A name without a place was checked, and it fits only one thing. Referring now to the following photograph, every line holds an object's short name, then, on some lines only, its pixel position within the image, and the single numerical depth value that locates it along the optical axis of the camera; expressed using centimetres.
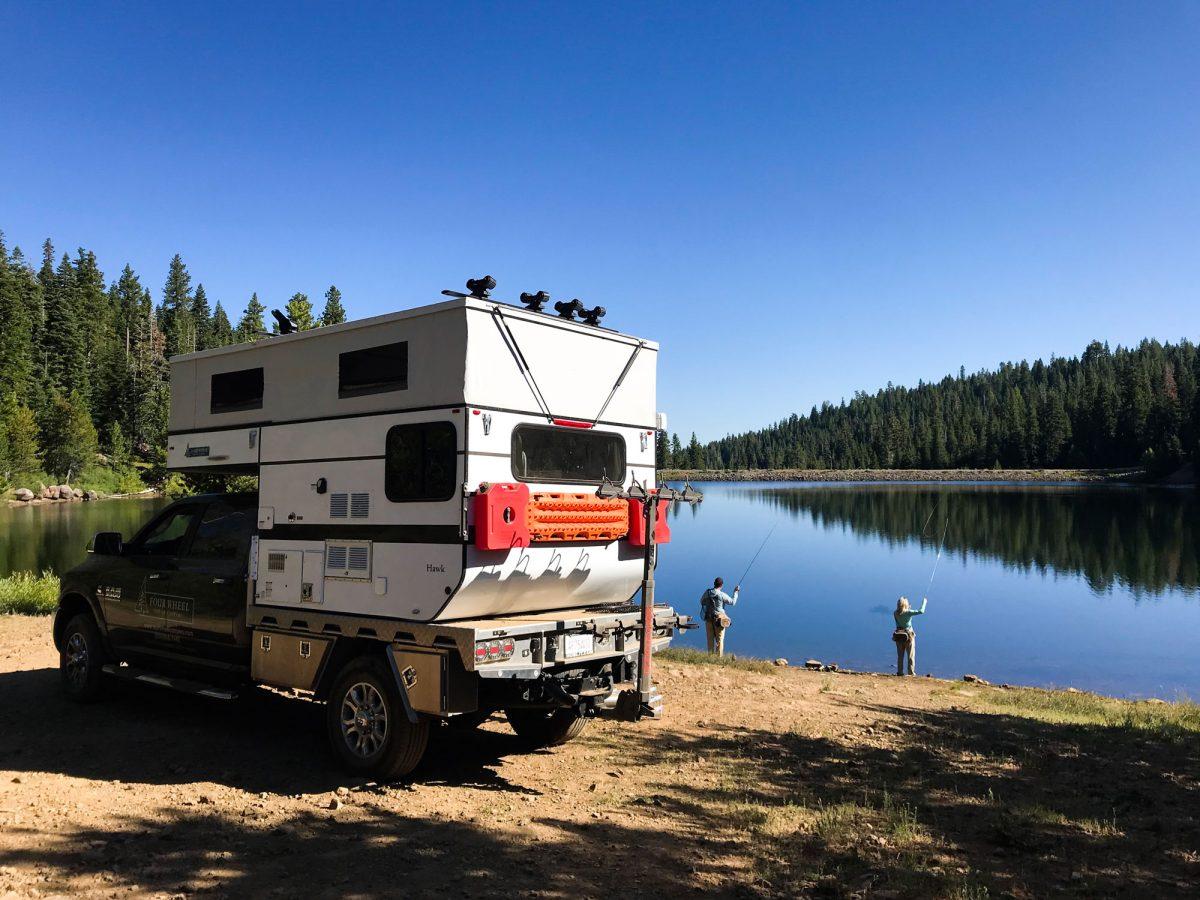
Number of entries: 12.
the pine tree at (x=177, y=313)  10512
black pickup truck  662
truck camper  665
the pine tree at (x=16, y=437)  6850
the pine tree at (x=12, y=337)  7538
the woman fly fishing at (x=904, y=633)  1622
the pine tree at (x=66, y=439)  7488
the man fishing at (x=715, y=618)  1662
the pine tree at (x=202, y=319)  11381
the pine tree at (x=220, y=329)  10966
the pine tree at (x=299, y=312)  2853
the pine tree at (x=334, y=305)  5238
